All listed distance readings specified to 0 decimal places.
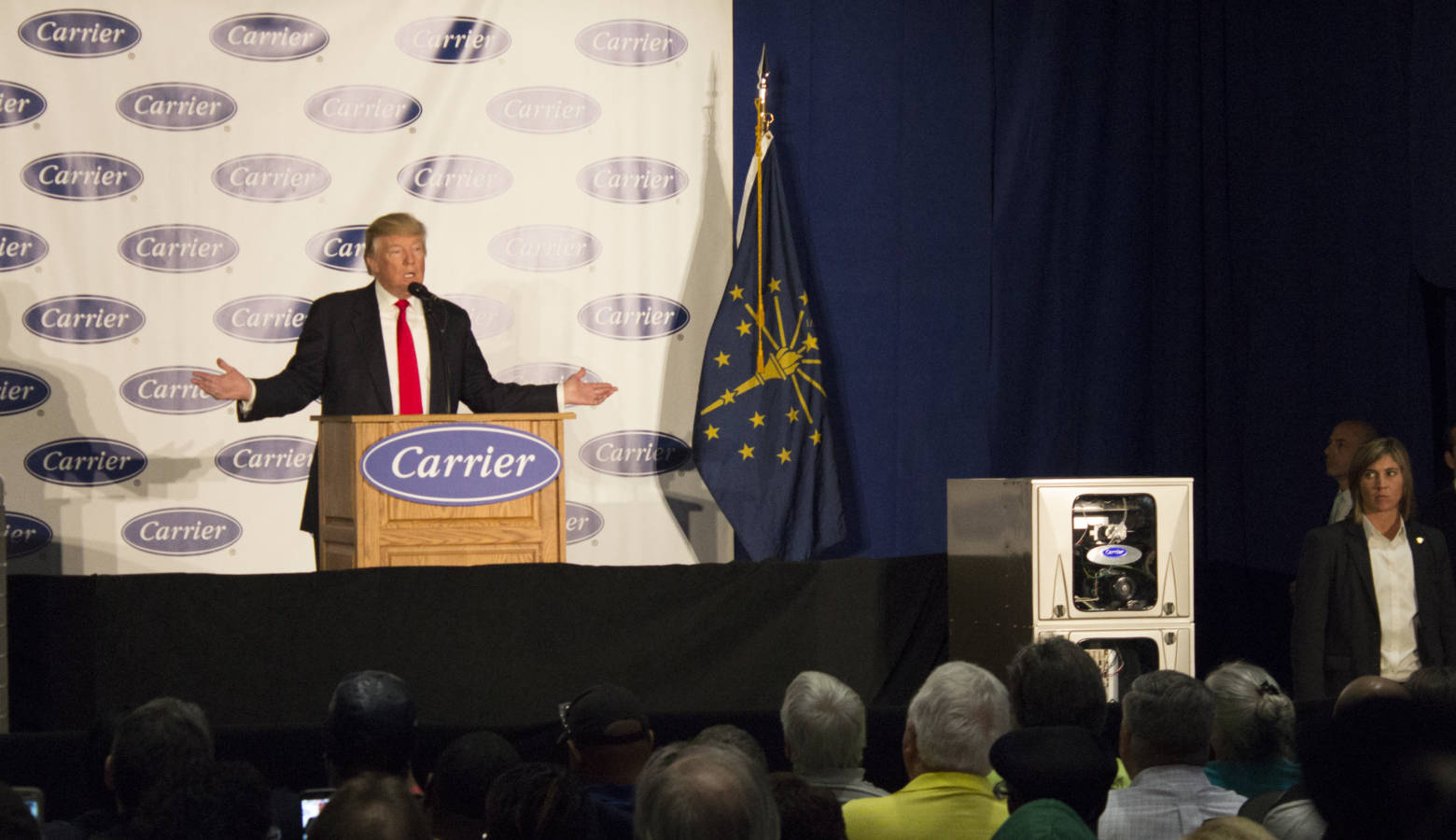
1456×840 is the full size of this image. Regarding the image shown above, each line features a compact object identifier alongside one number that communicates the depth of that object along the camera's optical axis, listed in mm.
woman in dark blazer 10461
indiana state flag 13859
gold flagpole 14016
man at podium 11195
